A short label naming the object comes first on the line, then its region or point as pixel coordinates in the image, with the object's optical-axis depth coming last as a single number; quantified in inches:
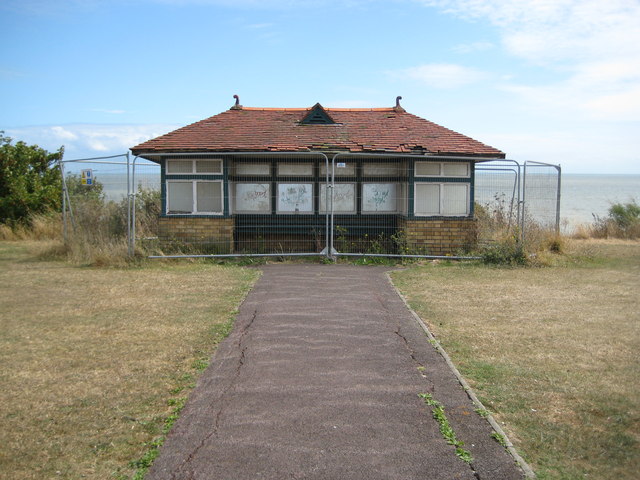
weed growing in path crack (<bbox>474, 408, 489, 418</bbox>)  199.7
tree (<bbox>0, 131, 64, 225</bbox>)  858.1
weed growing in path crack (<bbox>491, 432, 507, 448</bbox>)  179.9
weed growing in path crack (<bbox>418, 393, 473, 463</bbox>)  173.3
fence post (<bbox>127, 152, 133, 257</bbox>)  542.3
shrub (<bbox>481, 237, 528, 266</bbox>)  553.6
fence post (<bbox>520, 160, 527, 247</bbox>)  558.3
